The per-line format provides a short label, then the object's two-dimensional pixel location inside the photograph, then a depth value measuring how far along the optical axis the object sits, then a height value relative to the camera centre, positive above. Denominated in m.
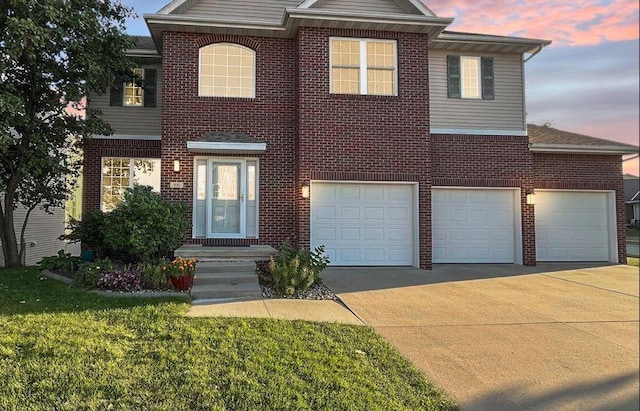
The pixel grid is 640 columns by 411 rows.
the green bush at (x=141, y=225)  8.10 -0.11
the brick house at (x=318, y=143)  10.09 +1.89
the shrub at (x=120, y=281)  6.99 -1.01
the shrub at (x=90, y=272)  7.16 -0.90
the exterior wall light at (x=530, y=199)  11.45 +0.53
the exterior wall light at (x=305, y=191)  9.93 +0.66
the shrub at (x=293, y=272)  7.24 -0.91
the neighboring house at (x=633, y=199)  33.91 +1.57
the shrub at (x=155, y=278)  7.09 -0.96
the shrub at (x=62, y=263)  8.24 -0.84
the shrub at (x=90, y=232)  9.55 -0.27
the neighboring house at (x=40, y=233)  12.93 -0.45
